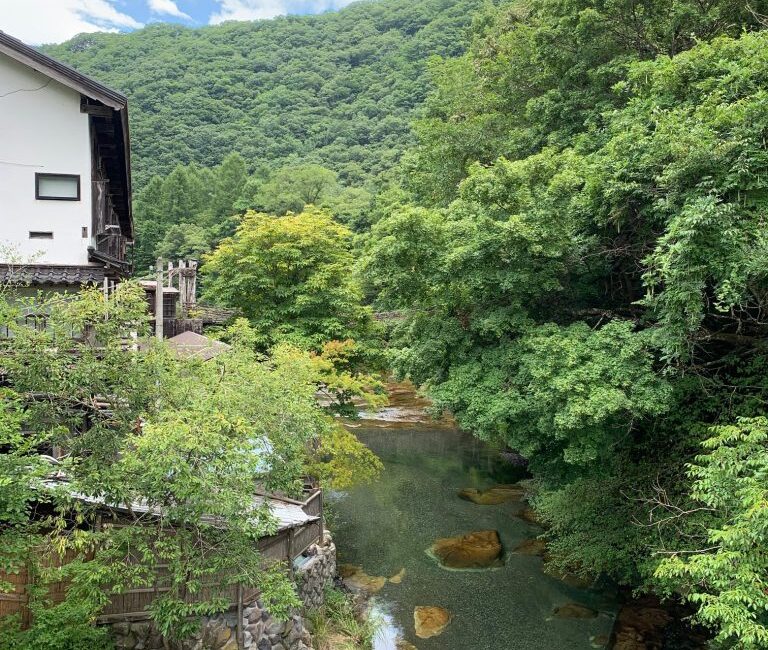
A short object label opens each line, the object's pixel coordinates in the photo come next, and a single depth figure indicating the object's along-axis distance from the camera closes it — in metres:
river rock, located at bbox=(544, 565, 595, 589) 15.01
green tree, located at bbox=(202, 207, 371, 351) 18.44
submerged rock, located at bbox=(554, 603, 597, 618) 13.66
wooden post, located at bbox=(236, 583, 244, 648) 9.15
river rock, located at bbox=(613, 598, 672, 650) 12.45
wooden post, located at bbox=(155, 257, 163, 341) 14.21
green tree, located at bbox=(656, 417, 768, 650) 7.18
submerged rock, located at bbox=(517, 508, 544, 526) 18.66
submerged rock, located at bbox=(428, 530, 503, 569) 15.92
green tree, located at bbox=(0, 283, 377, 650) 7.23
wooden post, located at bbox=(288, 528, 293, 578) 10.43
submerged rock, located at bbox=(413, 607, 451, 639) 12.84
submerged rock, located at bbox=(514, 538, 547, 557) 16.67
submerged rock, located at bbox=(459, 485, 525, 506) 20.47
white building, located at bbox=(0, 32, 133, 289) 12.14
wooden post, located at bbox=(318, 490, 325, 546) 12.72
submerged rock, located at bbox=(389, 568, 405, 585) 14.94
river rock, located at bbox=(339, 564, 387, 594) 14.62
